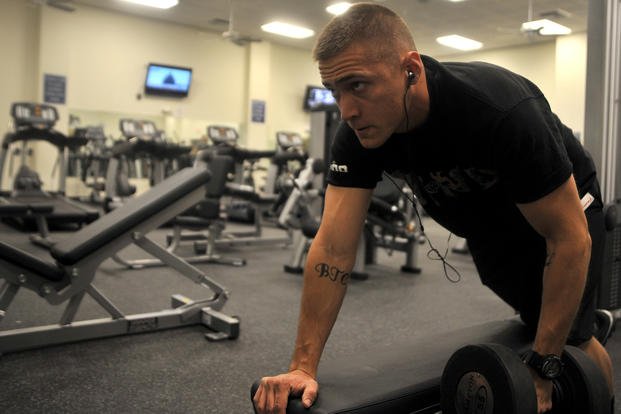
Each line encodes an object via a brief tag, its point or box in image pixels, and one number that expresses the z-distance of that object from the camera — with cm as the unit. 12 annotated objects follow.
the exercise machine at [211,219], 413
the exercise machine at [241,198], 478
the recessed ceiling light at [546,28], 635
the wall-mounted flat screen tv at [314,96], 1017
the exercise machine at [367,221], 389
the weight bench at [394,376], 101
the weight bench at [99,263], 208
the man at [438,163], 100
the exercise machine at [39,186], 486
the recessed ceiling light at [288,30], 841
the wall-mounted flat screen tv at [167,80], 858
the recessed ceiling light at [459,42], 890
